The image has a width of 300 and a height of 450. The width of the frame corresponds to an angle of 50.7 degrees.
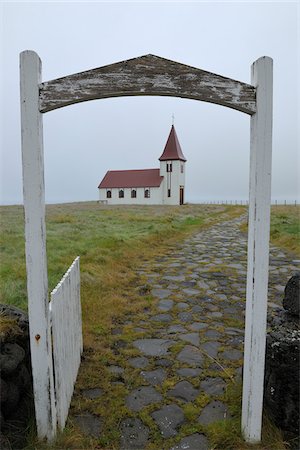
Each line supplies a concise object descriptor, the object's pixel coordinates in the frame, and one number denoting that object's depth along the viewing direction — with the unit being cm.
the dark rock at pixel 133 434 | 250
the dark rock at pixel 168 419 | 264
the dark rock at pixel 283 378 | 251
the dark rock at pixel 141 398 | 295
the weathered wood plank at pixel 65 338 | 254
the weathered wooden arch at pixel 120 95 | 231
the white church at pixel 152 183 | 4766
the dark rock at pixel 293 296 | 295
